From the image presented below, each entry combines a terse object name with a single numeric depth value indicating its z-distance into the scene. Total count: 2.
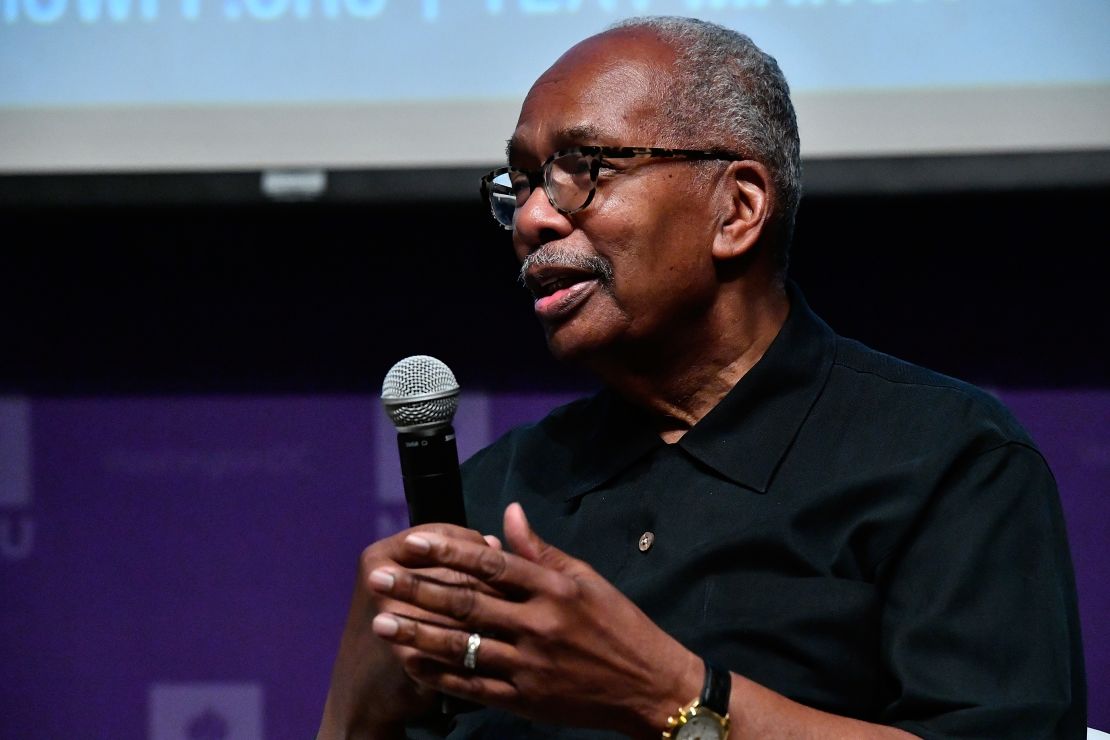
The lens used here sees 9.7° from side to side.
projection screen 4.97
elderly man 4.23
